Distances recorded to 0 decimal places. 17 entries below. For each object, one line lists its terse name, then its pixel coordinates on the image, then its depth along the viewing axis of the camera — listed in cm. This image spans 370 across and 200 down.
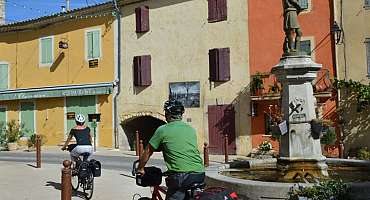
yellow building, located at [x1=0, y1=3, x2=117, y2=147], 2711
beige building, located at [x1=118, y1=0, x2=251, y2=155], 2303
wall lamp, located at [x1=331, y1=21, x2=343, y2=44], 2061
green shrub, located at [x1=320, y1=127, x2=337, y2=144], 1127
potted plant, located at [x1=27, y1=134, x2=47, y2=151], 2754
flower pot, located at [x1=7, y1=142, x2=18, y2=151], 2801
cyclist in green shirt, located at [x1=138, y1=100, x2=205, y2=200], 529
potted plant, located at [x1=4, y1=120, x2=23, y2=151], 2812
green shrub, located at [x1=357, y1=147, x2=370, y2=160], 1859
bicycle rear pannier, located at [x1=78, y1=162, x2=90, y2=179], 1005
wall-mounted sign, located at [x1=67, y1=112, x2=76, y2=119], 2800
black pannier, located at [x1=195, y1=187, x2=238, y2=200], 473
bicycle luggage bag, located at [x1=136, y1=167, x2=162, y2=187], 551
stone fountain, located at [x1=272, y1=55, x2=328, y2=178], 899
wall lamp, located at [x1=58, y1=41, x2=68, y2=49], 2800
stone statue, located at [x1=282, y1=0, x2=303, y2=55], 947
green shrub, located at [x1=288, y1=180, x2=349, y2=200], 664
